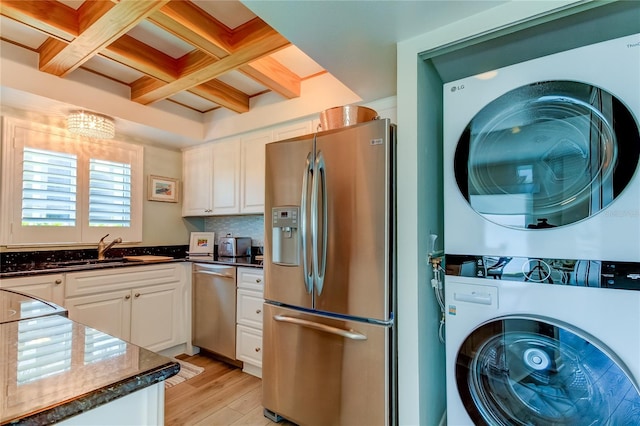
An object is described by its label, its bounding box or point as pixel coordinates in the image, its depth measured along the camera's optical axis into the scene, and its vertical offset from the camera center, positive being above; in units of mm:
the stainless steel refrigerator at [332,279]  1538 -312
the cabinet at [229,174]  2963 +500
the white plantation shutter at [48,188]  2541 +285
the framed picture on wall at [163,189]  3395 +363
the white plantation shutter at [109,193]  2931 +274
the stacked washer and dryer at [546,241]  1077 -76
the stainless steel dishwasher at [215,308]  2654 -779
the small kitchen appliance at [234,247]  3180 -261
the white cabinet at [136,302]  2330 -662
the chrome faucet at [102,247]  2902 -239
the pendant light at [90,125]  2426 +767
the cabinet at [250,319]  2482 -795
